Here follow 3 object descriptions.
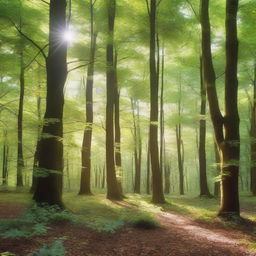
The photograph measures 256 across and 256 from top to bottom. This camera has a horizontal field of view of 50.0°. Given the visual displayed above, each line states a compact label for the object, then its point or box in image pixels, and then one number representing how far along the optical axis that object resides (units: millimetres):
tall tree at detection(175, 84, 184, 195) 24859
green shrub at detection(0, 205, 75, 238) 5387
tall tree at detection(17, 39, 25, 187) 15334
